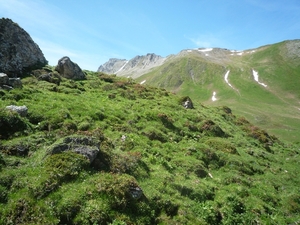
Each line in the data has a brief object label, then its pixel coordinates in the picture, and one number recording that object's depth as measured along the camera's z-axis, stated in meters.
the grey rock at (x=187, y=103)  42.34
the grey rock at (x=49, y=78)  36.34
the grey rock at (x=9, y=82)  25.82
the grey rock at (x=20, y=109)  19.75
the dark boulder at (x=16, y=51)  34.88
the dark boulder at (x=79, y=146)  14.85
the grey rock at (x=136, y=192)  13.73
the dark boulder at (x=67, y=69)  43.12
